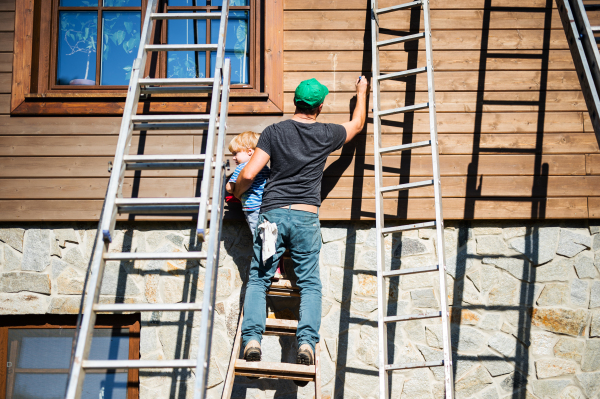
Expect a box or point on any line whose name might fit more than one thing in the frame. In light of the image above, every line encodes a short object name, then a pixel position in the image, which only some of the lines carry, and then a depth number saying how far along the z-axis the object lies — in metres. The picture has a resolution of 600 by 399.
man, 3.25
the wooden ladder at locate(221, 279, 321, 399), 3.03
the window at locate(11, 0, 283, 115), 4.20
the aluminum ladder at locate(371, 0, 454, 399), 3.08
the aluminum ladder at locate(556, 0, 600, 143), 3.09
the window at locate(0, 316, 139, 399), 3.94
